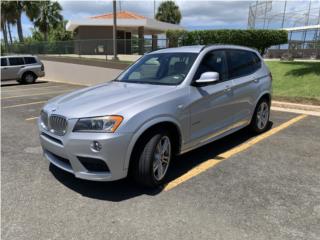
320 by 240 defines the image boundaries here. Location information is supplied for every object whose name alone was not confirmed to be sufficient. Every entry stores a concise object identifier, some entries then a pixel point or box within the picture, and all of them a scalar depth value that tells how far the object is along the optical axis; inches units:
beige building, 821.3
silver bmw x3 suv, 104.4
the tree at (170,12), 1716.2
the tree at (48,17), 1209.0
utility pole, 538.1
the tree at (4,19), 1010.2
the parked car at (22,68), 532.1
